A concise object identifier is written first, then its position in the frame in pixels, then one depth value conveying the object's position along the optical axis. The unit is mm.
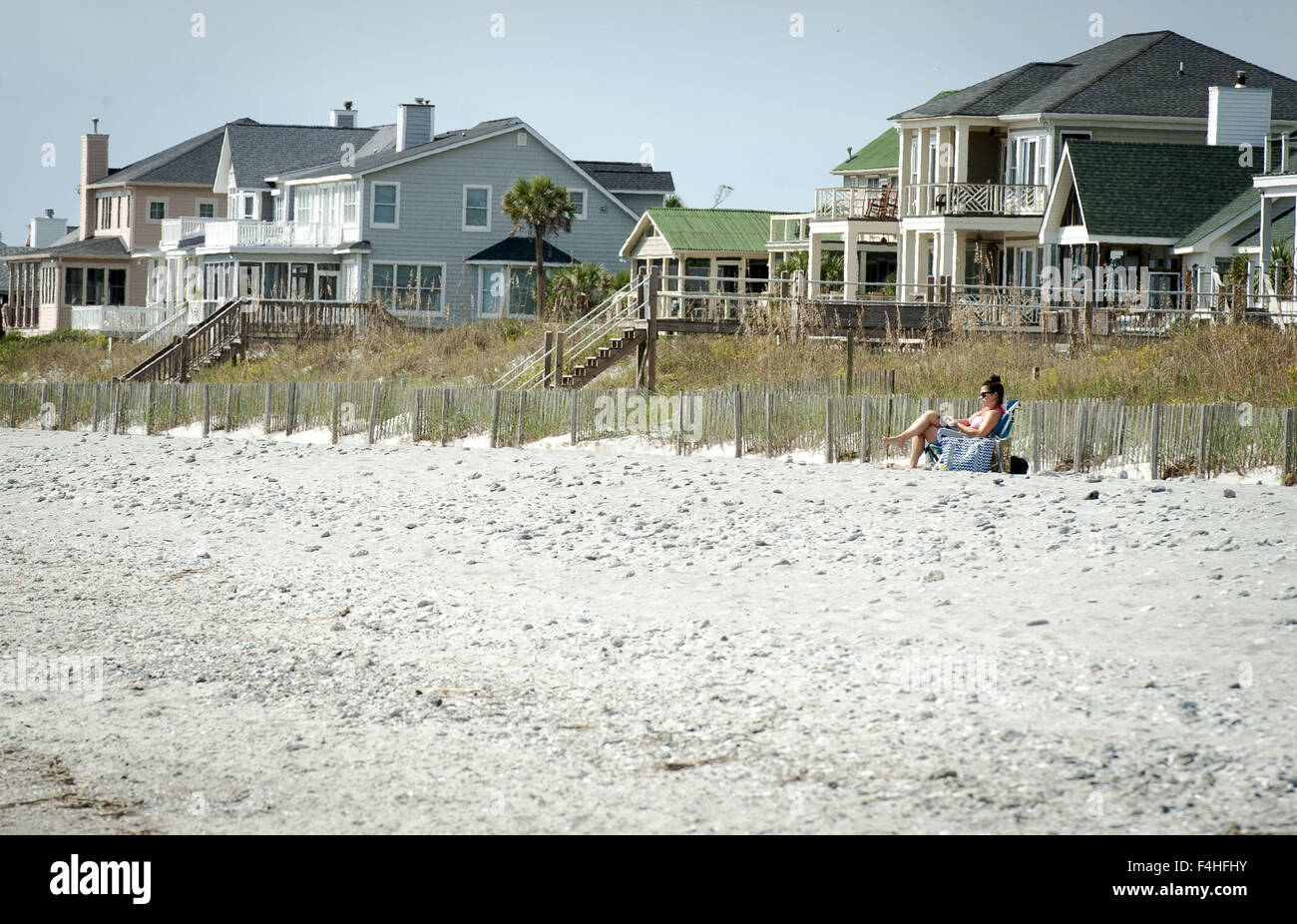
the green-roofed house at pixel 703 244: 47781
